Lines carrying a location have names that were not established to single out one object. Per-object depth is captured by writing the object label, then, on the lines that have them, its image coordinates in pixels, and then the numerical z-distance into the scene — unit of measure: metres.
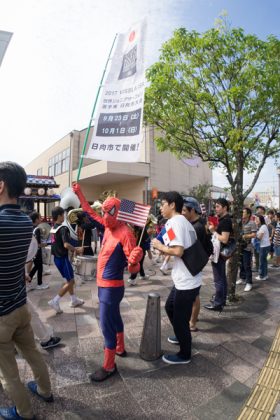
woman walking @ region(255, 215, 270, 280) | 7.36
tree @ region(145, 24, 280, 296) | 5.21
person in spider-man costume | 2.85
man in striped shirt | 2.01
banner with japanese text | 3.42
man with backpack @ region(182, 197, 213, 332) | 4.11
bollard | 3.24
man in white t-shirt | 2.97
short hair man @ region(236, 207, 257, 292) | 6.40
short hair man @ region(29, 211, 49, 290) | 6.19
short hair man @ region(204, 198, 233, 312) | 4.70
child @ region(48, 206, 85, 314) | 4.56
